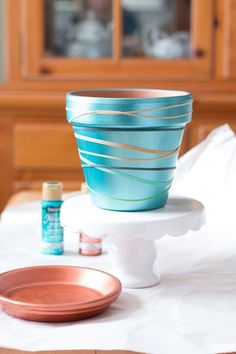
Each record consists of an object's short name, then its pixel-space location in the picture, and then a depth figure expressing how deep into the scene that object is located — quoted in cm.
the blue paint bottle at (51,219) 138
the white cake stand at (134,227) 117
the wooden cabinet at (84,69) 282
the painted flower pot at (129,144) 117
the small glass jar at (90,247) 137
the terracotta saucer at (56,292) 110
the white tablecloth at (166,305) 105
